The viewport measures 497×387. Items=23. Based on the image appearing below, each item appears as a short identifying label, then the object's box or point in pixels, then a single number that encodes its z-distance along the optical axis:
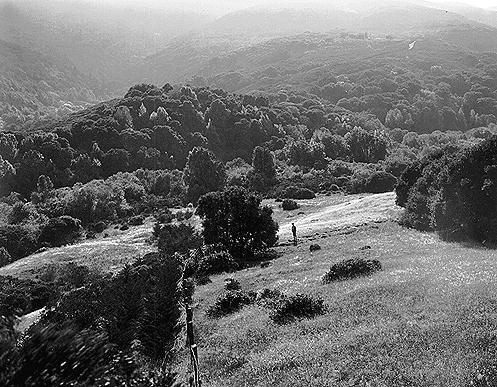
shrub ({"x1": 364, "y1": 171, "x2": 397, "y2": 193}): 123.81
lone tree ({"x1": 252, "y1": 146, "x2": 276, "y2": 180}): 154.38
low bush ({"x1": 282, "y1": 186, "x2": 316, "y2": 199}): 126.69
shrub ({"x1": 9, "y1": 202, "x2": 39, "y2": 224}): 123.23
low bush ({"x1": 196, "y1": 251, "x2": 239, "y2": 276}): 54.47
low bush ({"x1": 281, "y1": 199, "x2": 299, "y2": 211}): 110.20
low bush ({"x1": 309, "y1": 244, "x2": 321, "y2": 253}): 56.93
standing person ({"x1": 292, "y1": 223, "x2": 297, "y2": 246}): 65.43
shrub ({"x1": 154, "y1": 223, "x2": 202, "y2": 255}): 78.94
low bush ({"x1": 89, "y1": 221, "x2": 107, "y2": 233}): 109.91
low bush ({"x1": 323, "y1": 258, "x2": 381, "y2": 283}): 37.59
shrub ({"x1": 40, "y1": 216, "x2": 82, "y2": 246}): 103.88
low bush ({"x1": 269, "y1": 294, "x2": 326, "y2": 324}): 29.81
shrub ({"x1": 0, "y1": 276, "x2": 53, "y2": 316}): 60.32
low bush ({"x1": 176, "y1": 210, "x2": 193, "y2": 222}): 107.44
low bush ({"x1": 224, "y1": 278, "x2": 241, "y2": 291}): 41.88
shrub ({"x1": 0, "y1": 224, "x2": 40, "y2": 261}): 100.44
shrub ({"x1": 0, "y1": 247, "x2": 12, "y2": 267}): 93.31
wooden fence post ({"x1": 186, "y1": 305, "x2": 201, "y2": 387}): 22.63
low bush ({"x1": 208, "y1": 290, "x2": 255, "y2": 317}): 35.78
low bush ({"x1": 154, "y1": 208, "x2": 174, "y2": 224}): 106.12
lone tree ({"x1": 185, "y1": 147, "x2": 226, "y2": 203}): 144.88
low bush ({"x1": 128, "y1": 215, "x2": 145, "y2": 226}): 111.56
